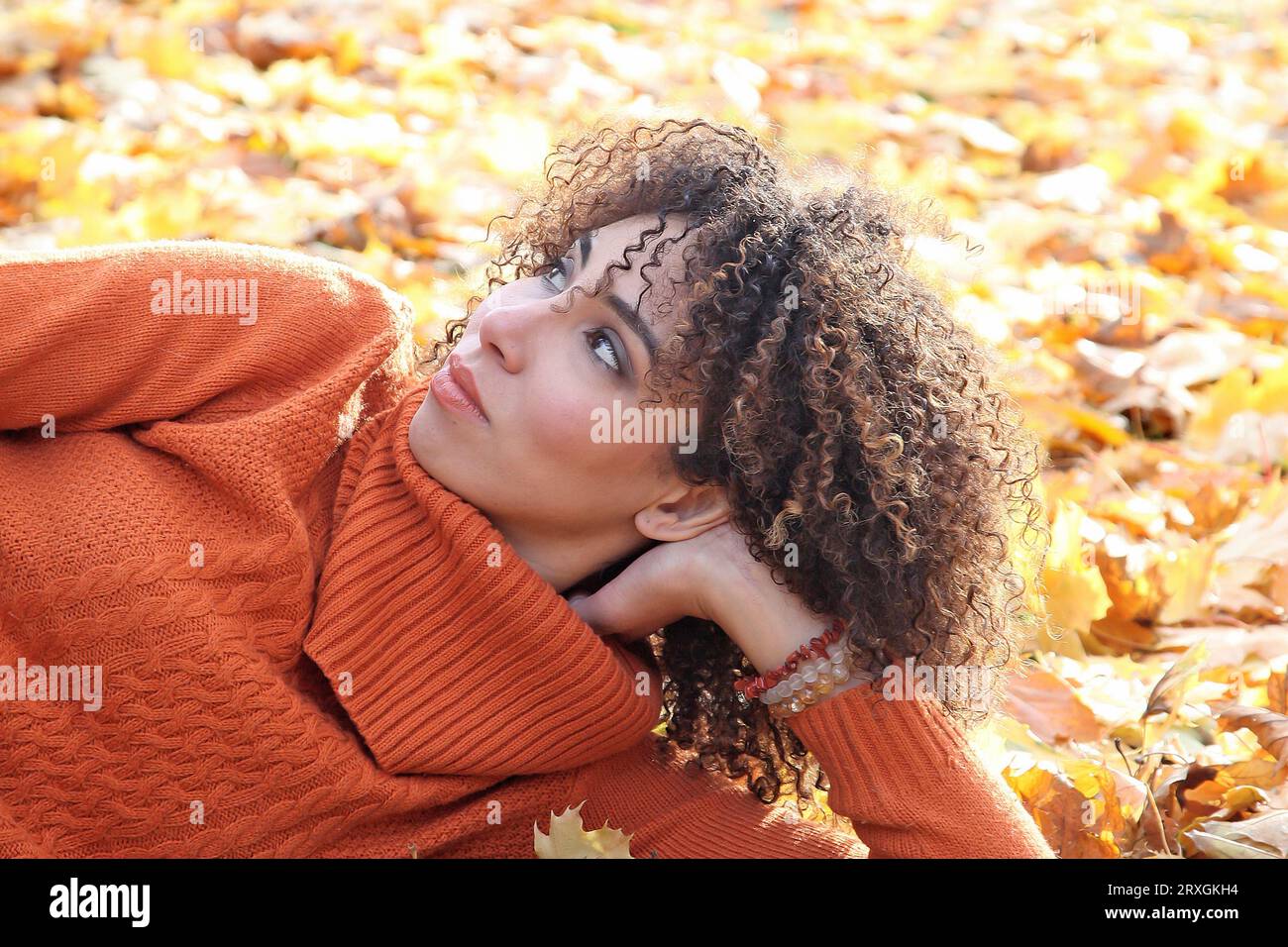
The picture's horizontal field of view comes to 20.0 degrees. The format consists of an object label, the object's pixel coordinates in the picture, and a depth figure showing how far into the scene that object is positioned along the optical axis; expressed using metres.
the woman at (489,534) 1.83
